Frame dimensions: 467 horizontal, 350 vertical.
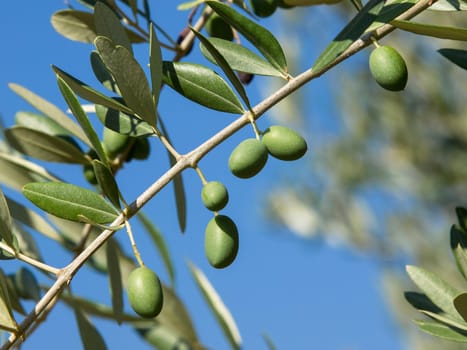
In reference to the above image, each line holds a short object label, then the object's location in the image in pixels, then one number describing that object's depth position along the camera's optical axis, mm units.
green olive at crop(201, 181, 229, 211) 868
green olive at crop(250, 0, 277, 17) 955
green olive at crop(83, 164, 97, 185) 988
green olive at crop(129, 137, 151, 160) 989
